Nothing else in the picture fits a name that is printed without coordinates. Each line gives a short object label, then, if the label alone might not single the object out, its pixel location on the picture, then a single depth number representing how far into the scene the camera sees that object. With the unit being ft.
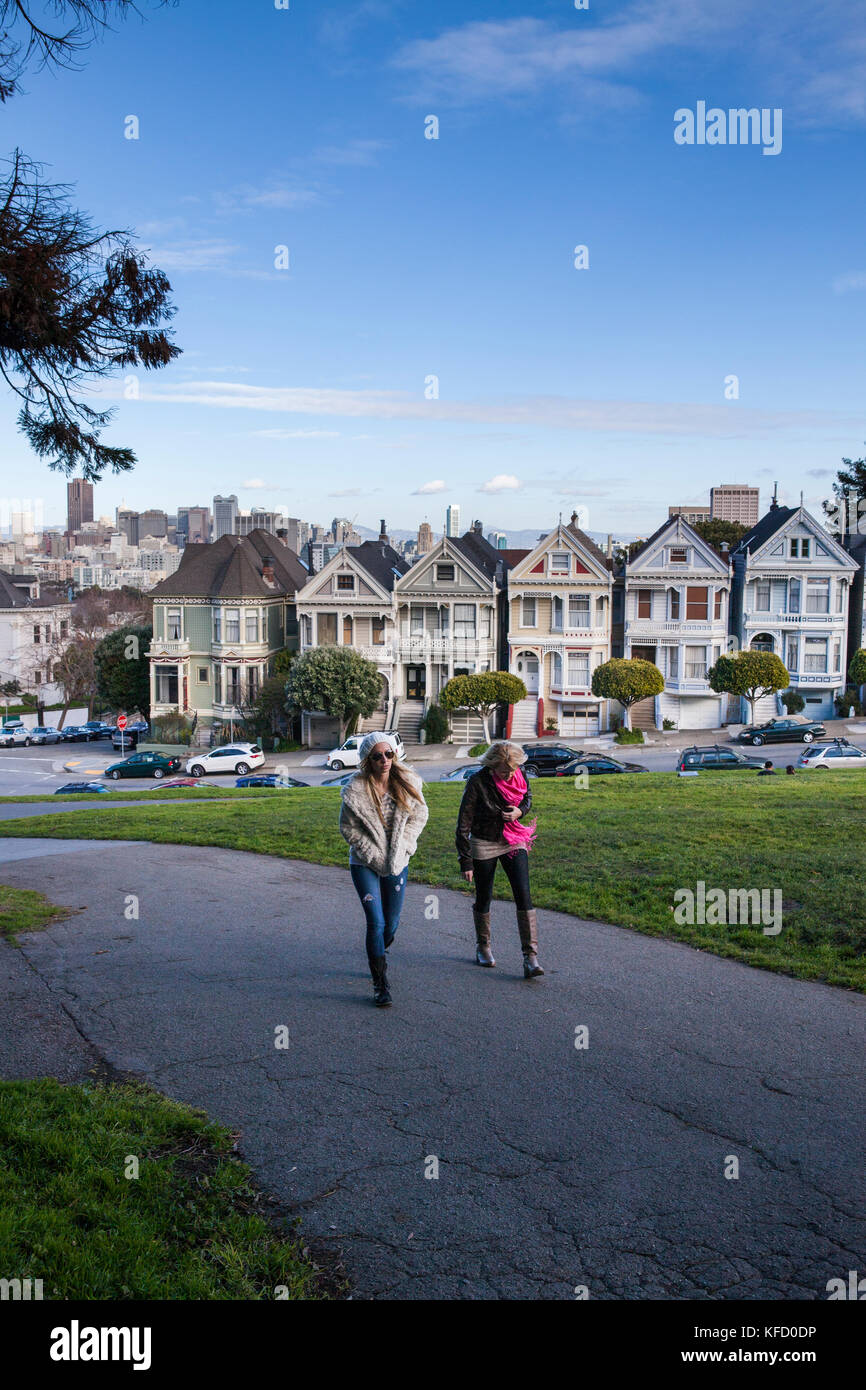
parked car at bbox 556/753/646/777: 118.11
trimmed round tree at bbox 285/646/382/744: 171.83
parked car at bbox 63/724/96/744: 230.48
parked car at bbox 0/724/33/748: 219.00
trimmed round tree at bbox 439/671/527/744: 173.37
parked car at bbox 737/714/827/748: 155.53
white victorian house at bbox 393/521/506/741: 187.93
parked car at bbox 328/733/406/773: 155.33
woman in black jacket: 30.30
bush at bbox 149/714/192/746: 193.11
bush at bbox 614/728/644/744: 171.19
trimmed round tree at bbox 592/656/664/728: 171.12
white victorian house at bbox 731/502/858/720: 184.75
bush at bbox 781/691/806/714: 181.74
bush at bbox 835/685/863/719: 184.03
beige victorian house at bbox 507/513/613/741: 187.83
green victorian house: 192.75
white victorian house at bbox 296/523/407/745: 188.24
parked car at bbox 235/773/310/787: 134.62
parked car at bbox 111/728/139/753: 187.73
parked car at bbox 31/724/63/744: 223.45
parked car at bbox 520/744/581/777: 122.83
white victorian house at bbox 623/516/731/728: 185.37
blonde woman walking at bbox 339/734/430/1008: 27.89
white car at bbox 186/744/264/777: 159.33
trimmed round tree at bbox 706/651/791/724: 167.53
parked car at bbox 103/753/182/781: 159.22
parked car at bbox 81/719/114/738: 235.81
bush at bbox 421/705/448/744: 181.88
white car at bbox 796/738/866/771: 122.93
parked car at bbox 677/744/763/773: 119.24
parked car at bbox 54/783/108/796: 137.80
